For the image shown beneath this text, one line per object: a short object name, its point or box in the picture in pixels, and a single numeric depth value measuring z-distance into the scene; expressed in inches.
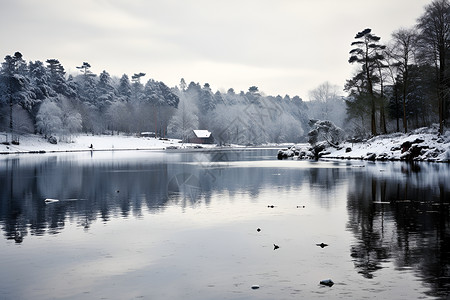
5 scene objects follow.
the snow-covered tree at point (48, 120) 3983.8
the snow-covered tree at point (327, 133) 2883.9
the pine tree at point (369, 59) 2544.3
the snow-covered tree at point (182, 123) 5890.8
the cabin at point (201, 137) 5990.2
